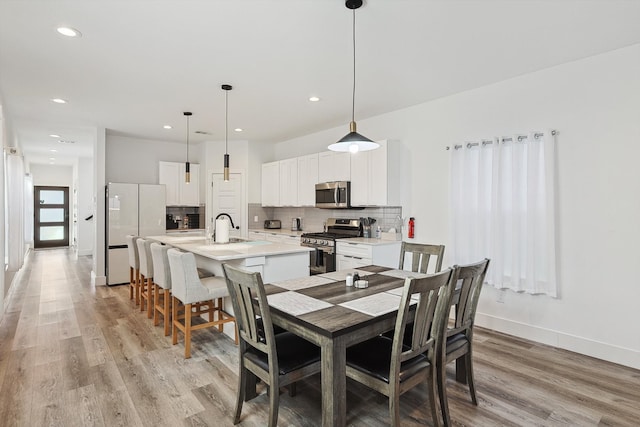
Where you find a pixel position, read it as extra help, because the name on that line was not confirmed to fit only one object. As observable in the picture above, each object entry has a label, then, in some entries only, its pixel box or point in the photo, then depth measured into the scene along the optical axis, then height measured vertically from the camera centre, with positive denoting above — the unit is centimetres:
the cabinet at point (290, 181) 583 +63
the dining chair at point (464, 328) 207 -75
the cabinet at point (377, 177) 459 +54
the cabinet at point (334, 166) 515 +78
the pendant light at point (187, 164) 485 +74
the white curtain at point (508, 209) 337 +8
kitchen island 332 -41
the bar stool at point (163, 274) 357 -62
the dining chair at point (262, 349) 188 -81
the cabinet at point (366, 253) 445 -49
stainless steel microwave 511 +33
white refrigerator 581 -6
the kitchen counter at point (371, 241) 453 -34
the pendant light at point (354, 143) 263 +57
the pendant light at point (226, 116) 388 +145
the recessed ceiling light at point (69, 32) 260 +141
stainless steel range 495 -37
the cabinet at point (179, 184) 680 +65
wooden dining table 171 -54
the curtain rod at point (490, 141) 343 +82
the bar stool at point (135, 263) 466 -64
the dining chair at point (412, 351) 176 -80
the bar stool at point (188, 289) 311 -68
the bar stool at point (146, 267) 409 -62
